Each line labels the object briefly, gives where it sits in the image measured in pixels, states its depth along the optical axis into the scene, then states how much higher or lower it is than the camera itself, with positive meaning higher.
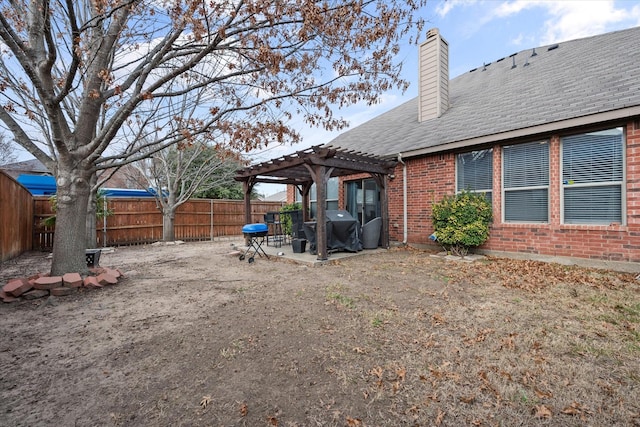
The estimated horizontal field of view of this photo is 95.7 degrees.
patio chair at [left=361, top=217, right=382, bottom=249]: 8.30 -0.60
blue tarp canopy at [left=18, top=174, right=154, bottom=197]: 10.98 +1.12
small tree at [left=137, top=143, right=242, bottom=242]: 12.12 +1.56
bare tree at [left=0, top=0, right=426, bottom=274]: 4.02 +2.55
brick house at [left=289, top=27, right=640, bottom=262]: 5.27 +1.36
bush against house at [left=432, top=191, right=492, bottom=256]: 6.58 -0.19
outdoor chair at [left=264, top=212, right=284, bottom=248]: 9.43 -0.23
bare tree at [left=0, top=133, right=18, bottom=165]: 20.03 +4.38
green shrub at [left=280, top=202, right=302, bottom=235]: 11.48 -0.24
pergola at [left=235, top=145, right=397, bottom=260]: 6.68 +1.20
